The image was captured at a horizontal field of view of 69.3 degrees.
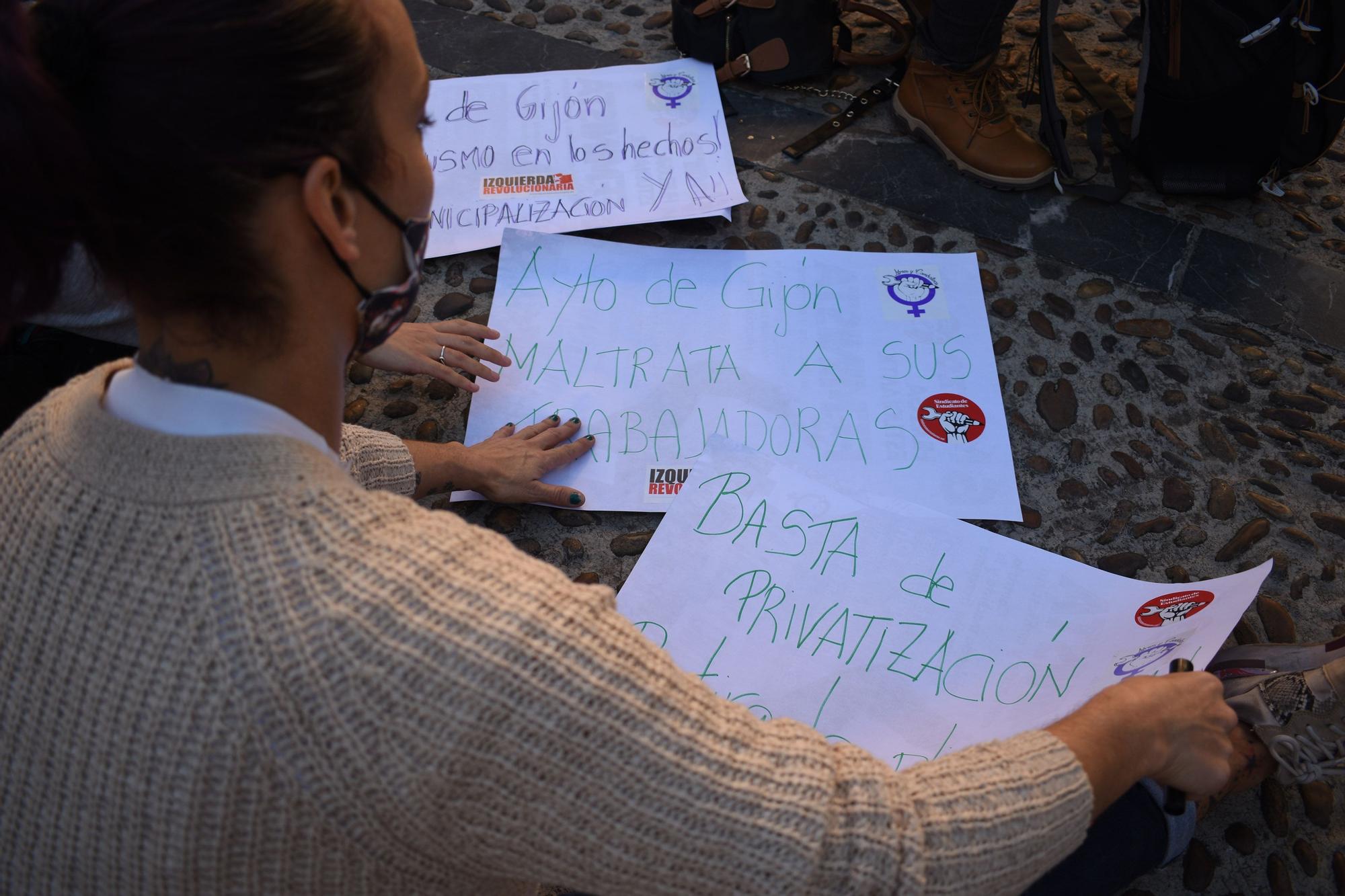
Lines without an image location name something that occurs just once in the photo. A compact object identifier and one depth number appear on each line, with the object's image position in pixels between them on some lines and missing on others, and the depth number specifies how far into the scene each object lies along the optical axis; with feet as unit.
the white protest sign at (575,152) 6.79
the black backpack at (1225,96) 6.18
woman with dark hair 2.43
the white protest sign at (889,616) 4.47
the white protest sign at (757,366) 5.51
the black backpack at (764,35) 7.45
